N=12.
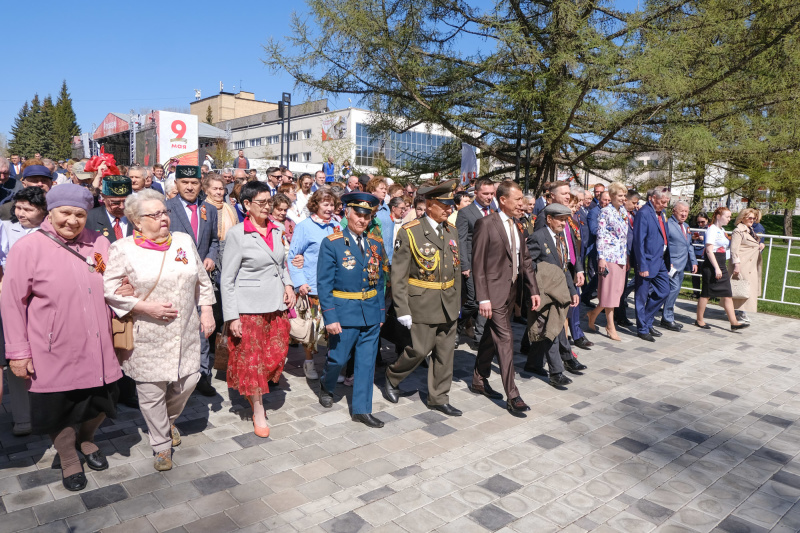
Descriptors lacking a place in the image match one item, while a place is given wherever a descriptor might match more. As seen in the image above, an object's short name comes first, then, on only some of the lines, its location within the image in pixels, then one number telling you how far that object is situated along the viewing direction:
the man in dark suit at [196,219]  5.25
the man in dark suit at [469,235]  6.59
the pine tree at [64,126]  80.88
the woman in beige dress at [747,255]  9.00
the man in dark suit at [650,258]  8.05
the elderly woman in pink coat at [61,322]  3.38
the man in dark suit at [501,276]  5.05
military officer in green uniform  4.93
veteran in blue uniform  4.67
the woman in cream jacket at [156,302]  3.63
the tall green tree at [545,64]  8.16
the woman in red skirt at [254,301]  4.40
